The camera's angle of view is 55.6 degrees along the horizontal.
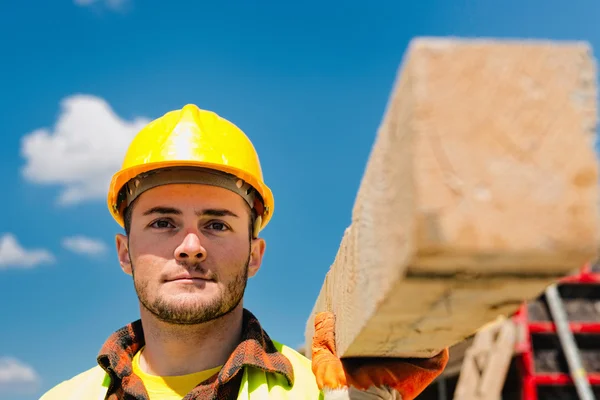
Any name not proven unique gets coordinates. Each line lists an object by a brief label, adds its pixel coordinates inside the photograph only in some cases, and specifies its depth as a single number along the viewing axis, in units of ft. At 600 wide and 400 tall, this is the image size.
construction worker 6.78
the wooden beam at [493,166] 2.76
